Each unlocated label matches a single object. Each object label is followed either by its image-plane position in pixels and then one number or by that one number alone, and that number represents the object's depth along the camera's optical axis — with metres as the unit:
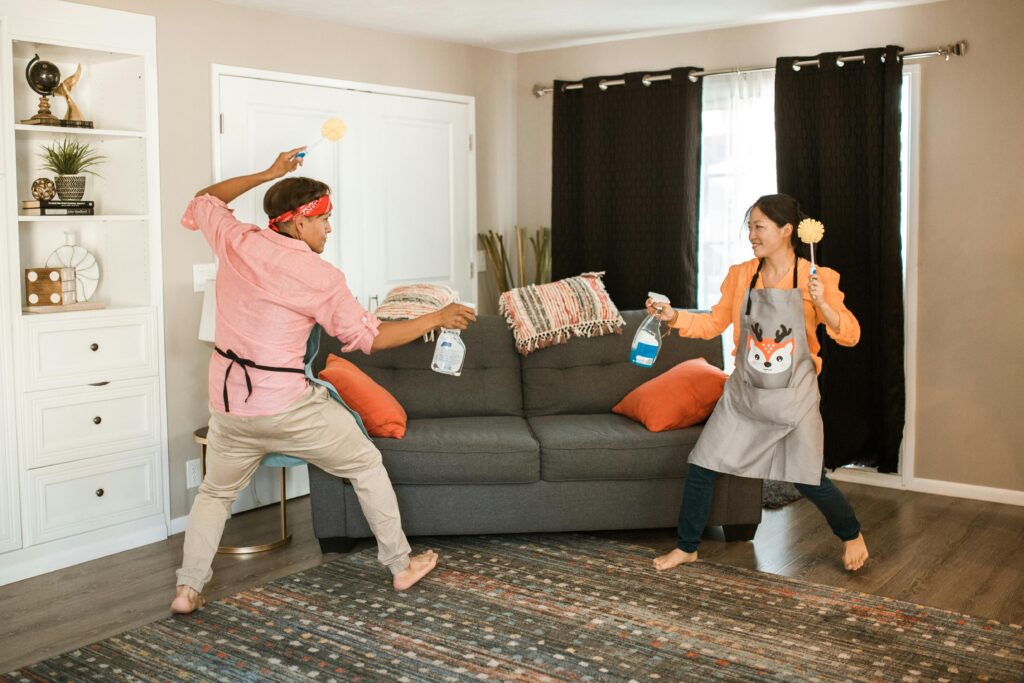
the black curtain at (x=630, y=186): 5.29
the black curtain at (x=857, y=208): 4.68
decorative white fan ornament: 4.16
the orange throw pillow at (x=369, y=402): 4.00
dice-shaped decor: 3.93
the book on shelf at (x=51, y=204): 3.90
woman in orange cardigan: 3.56
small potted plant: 4.02
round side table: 4.07
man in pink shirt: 3.24
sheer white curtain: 5.15
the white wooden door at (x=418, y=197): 5.23
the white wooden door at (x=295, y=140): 4.55
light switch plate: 4.39
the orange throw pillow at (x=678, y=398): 4.14
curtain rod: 4.59
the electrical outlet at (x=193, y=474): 4.44
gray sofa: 3.99
